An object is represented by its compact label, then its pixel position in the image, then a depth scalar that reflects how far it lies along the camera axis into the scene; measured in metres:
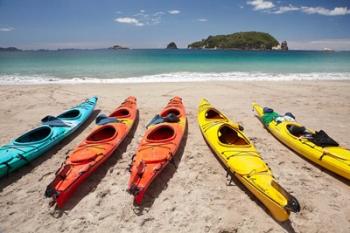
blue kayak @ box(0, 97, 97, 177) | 4.47
